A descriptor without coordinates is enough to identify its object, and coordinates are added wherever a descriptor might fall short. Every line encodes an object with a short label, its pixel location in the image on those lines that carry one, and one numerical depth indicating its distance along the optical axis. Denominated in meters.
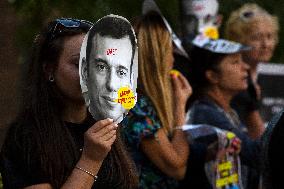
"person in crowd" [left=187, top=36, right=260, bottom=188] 7.43
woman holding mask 3.95
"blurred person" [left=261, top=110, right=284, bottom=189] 4.68
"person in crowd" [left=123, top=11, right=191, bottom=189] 6.39
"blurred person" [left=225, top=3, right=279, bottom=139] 8.89
